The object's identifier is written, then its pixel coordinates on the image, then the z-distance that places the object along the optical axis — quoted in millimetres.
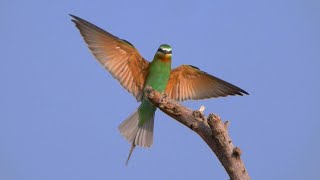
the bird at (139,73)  10445
